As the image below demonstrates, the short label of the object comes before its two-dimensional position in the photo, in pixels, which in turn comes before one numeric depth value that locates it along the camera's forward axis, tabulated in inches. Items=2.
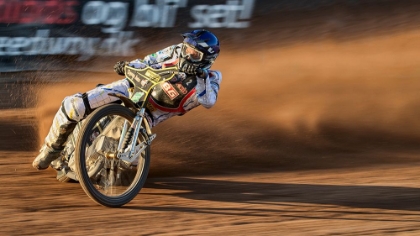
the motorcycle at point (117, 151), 434.1
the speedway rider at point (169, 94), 468.8
